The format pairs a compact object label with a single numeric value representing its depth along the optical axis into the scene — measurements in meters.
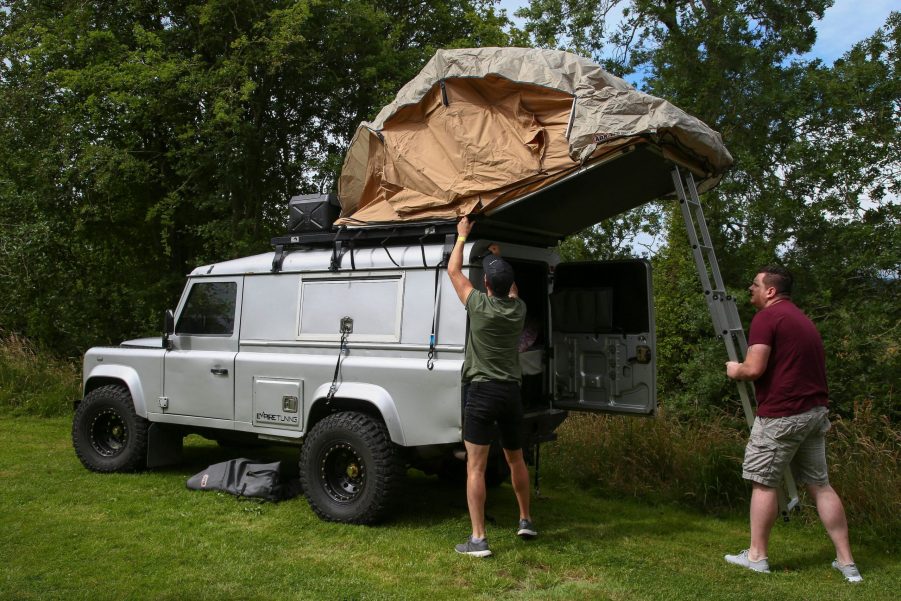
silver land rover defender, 5.44
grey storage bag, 6.41
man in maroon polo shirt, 4.70
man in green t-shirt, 4.97
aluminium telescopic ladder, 5.20
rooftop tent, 4.99
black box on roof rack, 6.46
